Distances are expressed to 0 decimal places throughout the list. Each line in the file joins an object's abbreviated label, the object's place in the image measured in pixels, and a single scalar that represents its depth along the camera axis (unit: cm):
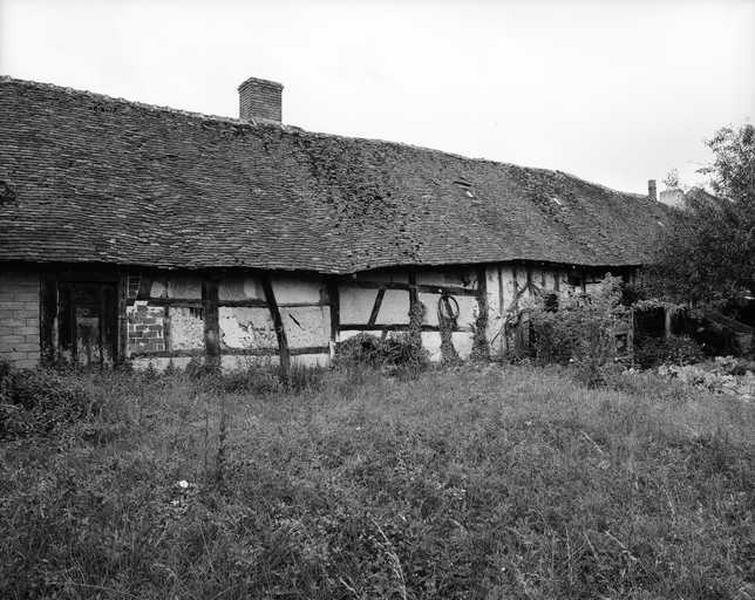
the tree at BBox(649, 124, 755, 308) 1409
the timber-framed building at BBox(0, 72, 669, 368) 962
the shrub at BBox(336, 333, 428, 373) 1116
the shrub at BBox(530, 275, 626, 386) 1048
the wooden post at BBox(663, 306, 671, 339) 1761
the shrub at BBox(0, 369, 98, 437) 582
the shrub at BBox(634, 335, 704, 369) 1598
